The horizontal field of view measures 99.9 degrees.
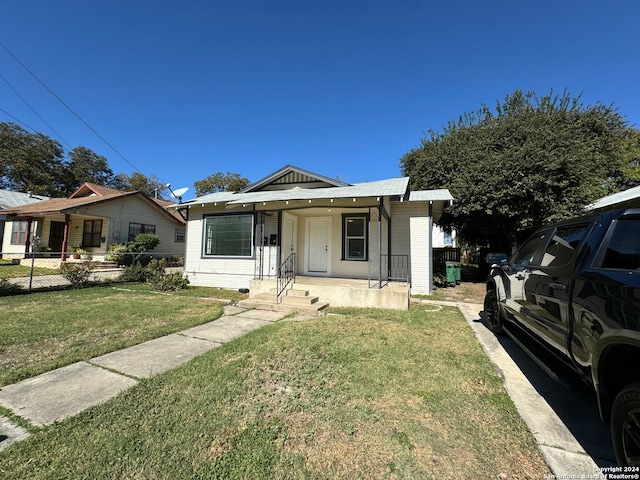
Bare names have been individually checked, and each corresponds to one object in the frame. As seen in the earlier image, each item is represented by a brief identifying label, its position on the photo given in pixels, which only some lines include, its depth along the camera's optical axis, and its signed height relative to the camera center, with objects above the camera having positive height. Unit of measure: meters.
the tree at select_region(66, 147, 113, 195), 31.52 +10.83
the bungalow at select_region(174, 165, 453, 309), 8.31 +0.71
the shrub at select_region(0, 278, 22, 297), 8.12 -1.09
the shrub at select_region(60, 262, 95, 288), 9.84 -0.71
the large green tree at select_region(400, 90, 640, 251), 11.75 +5.12
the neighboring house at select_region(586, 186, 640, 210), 10.21 +2.59
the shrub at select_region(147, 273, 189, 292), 9.95 -1.00
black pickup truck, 1.70 -0.37
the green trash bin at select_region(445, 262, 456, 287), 11.78 -0.59
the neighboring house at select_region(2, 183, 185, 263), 16.55 +2.27
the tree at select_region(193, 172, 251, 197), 33.16 +9.15
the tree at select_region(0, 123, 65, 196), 26.64 +9.46
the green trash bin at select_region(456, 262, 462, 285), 12.03 -0.58
